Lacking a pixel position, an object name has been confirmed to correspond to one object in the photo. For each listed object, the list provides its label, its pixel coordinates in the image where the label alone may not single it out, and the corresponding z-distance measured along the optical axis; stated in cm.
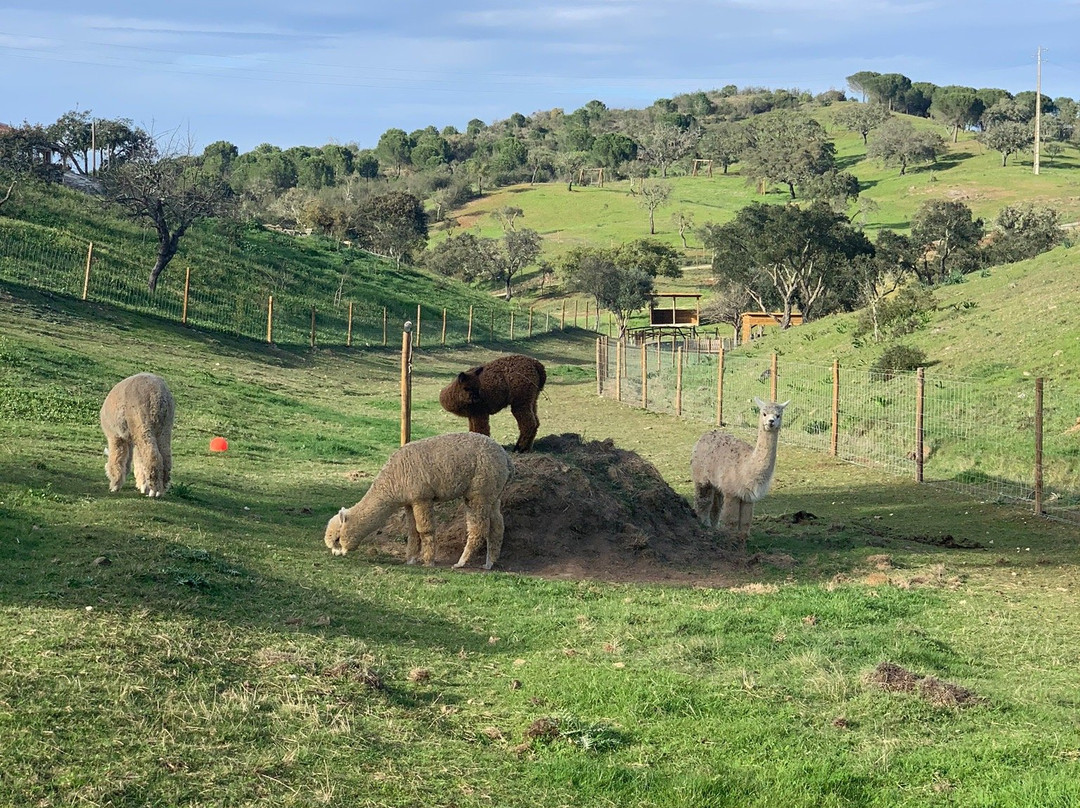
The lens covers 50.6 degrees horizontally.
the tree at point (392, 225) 7106
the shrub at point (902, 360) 2692
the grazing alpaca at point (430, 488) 1169
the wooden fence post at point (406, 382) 1549
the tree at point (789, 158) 10269
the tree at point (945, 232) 5616
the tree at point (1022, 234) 5256
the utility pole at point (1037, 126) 9481
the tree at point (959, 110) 13412
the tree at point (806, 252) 5528
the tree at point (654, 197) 10006
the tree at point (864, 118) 13625
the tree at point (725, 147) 12938
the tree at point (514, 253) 7950
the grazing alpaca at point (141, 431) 1297
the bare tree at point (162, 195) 4028
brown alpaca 1506
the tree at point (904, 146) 10925
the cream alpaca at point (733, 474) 1410
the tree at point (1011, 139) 10675
